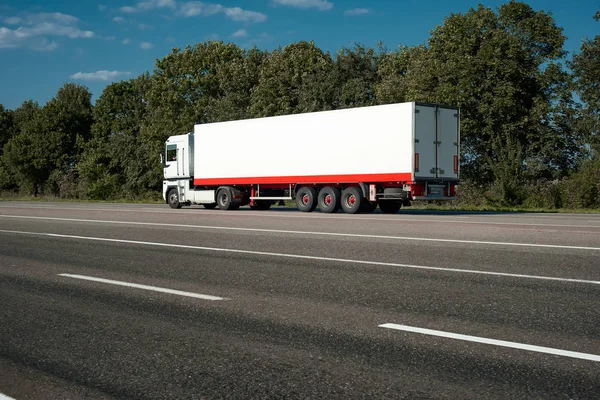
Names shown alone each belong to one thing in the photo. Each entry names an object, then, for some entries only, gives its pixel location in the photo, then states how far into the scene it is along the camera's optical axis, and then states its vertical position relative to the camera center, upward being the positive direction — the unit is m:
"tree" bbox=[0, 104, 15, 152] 90.94 +8.00
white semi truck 22.70 +0.92
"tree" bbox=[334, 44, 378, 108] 49.72 +7.84
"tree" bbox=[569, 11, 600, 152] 36.16 +5.14
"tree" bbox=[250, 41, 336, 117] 53.62 +8.57
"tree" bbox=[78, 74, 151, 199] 62.12 +3.69
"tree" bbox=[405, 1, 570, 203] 36.97 +5.48
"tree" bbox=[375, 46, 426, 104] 43.44 +7.83
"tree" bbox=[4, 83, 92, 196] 72.12 +4.01
